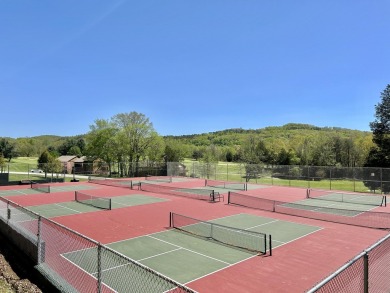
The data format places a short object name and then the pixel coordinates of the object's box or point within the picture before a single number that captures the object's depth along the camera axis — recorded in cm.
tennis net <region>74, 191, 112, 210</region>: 2222
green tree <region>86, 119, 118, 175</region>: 6856
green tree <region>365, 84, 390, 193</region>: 5166
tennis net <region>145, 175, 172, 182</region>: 4522
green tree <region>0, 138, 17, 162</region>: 11075
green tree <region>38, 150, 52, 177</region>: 7369
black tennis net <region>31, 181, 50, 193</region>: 3137
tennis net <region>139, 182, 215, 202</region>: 2684
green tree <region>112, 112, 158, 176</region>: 6756
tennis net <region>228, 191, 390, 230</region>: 1781
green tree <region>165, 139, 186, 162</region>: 7888
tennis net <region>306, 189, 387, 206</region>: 2664
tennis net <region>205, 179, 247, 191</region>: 3610
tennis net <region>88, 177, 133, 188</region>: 3772
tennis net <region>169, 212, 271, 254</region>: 1296
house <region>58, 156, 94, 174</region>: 8198
